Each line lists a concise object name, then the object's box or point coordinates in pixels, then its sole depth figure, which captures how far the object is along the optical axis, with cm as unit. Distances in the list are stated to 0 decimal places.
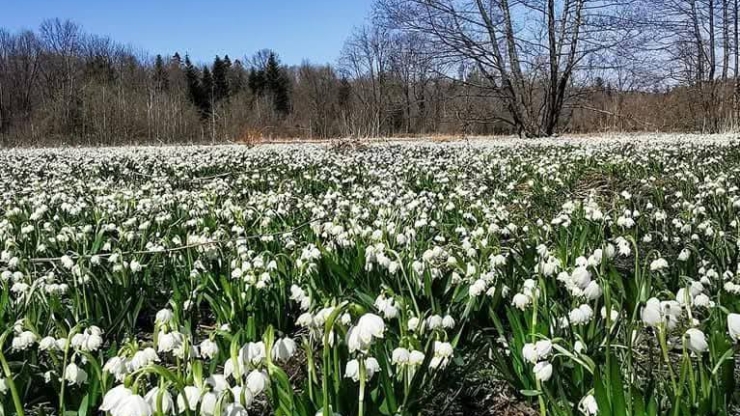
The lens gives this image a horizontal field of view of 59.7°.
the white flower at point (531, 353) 163
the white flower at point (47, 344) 192
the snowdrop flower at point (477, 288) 237
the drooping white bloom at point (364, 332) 147
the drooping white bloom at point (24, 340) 198
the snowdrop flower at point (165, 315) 176
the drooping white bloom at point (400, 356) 168
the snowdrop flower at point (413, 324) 197
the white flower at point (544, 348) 160
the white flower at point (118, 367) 152
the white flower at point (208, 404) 128
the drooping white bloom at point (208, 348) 169
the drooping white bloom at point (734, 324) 152
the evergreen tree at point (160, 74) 5962
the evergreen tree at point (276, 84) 6844
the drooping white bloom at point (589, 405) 150
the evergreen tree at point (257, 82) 6894
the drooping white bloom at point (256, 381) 136
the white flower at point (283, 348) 147
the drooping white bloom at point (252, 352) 145
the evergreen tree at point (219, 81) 6581
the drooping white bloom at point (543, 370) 157
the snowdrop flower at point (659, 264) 257
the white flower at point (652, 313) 154
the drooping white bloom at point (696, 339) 150
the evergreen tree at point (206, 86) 6488
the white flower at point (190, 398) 132
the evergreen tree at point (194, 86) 6430
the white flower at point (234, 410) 125
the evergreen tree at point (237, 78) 7044
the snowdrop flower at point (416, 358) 168
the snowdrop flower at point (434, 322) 190
